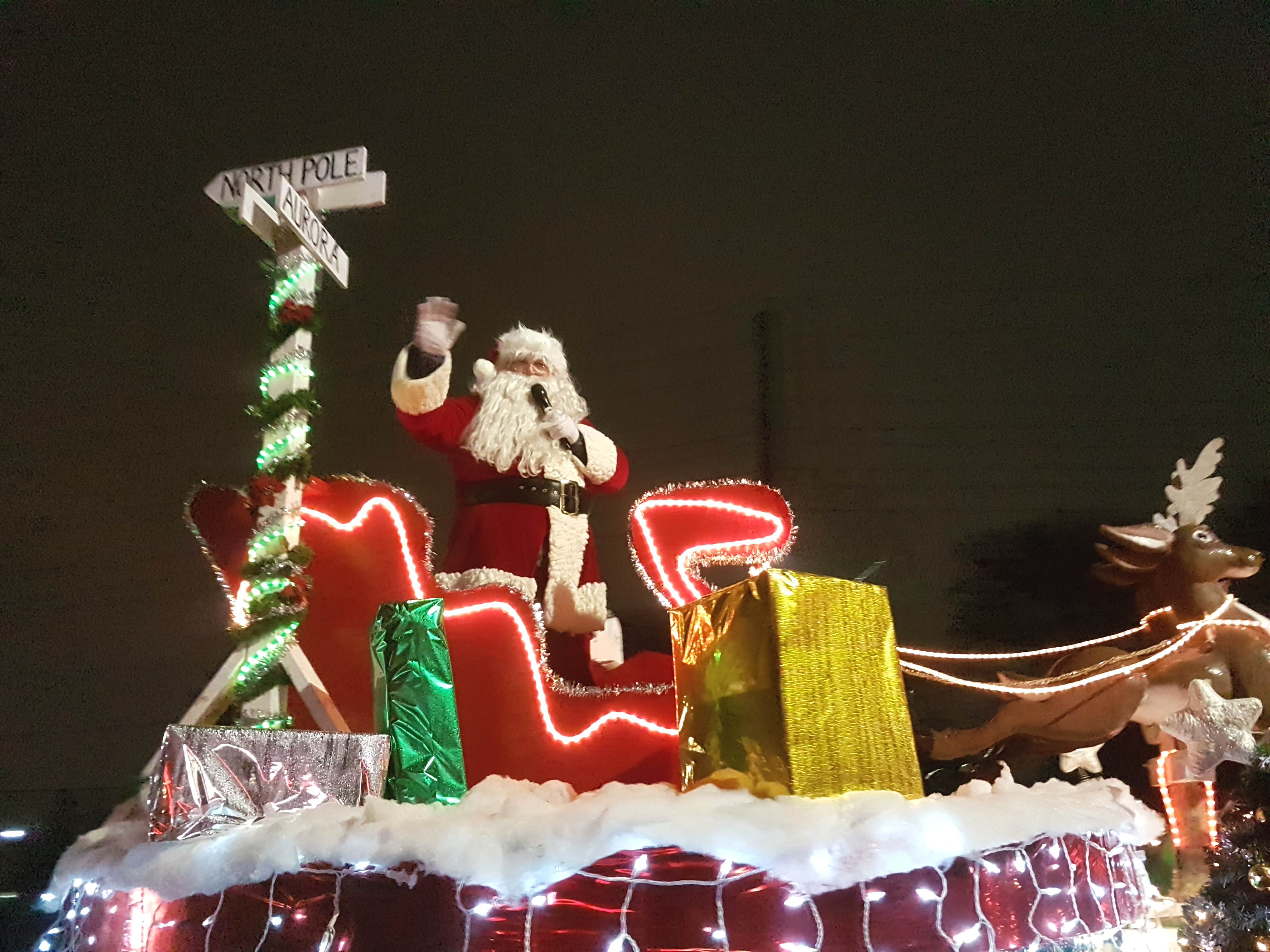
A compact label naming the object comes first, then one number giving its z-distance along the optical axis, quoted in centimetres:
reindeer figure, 271
